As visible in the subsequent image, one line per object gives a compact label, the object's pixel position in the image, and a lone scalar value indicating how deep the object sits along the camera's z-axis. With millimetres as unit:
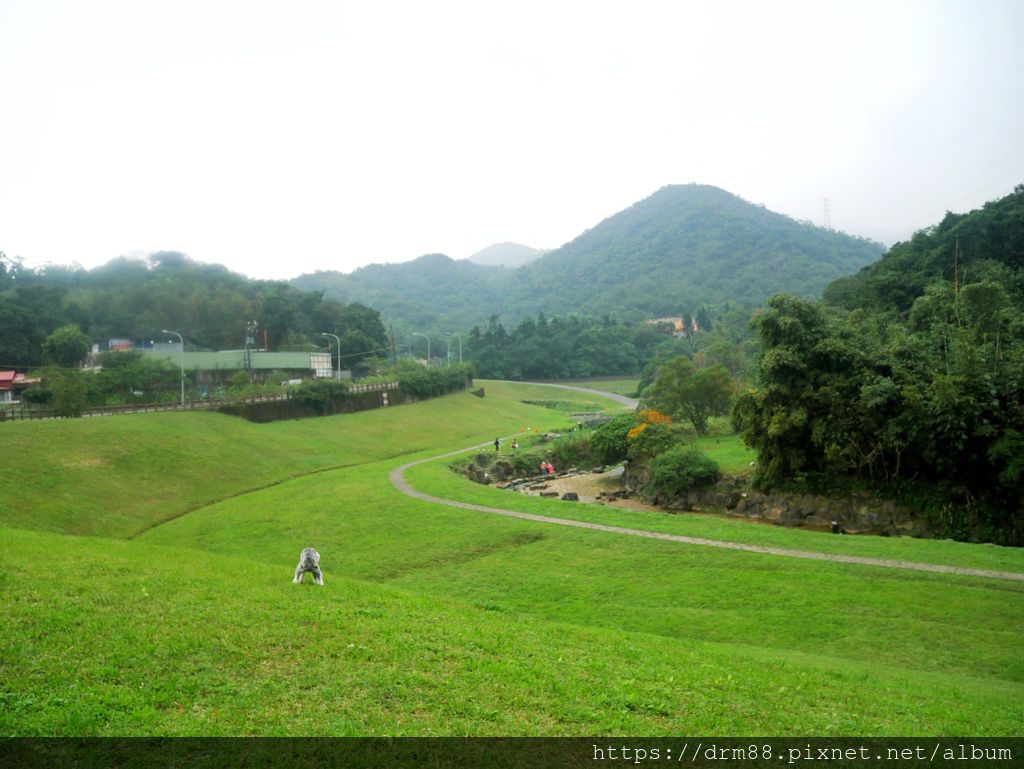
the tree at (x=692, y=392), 51812
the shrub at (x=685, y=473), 36375
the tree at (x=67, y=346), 55219
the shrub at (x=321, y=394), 57719
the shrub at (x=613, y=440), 45656
